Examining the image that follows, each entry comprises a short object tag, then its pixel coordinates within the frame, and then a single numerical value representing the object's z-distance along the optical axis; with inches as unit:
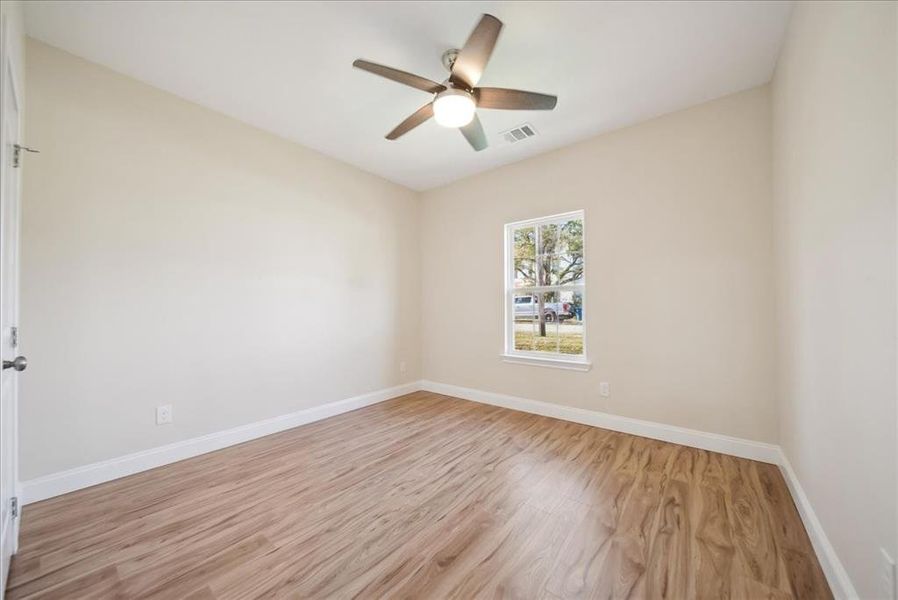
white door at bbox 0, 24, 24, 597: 48.2
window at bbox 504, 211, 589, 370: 131.7
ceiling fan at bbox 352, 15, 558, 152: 67.1
